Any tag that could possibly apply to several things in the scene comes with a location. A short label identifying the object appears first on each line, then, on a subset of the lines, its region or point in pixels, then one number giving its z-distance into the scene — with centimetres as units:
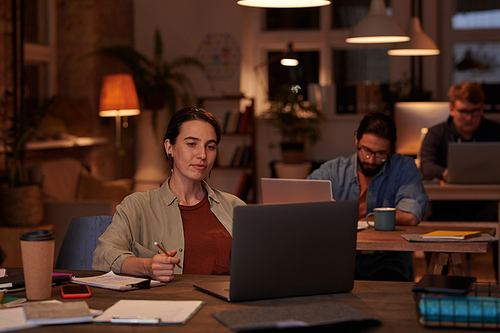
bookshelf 646
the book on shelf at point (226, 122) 654
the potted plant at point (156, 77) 635
